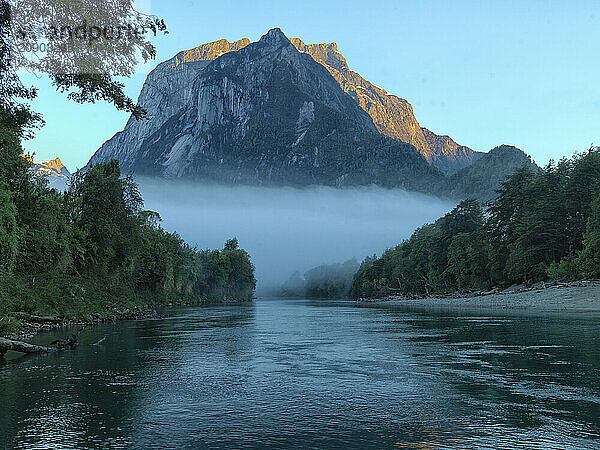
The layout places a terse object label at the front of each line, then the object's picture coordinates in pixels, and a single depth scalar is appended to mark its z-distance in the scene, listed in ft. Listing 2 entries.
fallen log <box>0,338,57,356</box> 71.24
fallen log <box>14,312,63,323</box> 116.47
